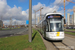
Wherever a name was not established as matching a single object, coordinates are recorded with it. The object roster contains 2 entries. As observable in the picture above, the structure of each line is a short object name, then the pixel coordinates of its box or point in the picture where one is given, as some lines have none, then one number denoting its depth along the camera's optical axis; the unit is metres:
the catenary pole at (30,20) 9.33
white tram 9.84
